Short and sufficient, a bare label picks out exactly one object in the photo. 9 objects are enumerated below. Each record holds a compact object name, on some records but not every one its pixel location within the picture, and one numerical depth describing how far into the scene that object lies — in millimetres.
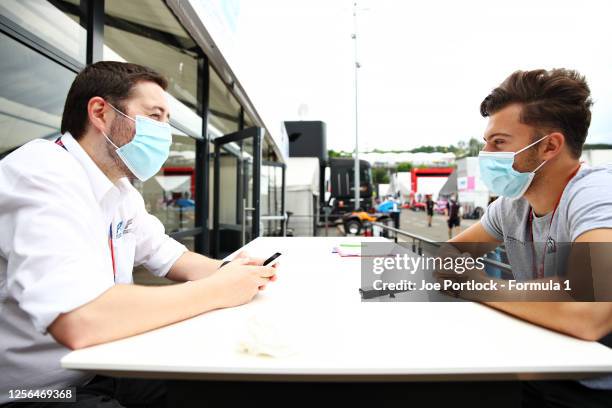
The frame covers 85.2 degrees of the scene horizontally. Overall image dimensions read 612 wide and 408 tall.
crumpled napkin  671
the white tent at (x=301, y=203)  9766
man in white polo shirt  715
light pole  9570
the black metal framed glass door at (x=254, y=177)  4254
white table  632
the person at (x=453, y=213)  10373
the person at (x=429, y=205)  14245
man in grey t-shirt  937
